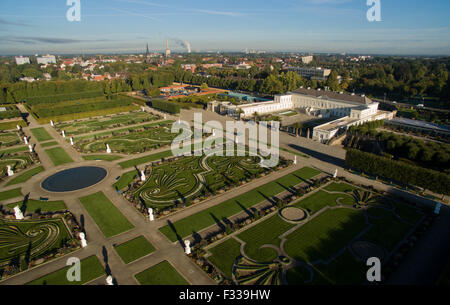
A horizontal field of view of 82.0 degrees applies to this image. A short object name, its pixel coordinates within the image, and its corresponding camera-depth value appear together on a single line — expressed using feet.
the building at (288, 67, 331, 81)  643.78
